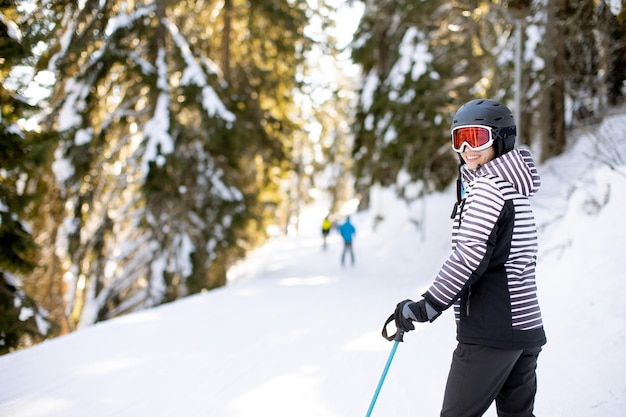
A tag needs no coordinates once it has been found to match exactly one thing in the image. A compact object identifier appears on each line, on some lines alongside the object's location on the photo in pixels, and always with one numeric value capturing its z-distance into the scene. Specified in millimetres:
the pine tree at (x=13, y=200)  5383
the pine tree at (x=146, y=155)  10438
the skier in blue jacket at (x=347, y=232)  16295
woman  2279
